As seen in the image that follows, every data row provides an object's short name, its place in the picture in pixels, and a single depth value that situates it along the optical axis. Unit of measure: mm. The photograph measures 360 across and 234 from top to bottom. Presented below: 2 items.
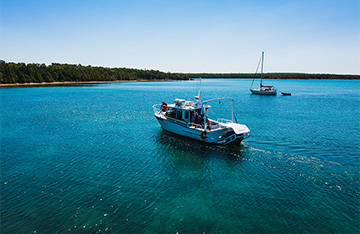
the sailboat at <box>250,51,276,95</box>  83562
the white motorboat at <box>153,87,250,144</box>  23312
